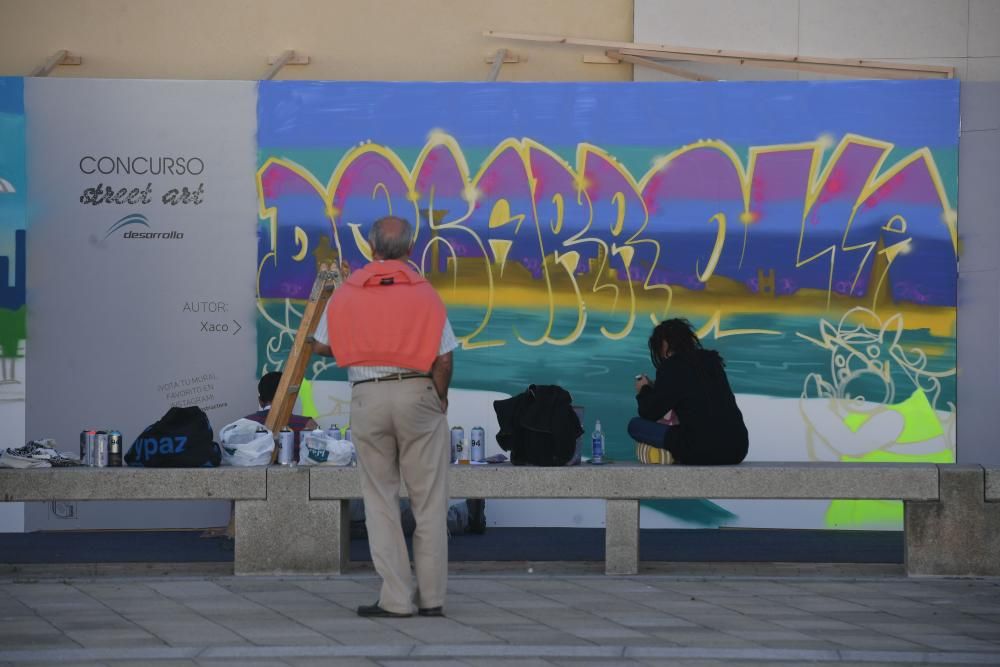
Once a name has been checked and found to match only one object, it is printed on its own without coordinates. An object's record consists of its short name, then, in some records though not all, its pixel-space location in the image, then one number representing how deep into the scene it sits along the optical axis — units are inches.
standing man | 488.7
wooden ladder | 684.7
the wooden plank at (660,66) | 840.3
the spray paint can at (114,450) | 624.7
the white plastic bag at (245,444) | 620.7
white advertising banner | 803.4
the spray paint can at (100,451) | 623.8
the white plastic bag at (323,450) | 617.6
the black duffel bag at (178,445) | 608.1
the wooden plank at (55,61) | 837.2
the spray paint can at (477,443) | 642.2
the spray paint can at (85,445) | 627.8
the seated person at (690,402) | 612.1
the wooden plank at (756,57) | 814.5
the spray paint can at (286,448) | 629.0
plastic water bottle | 634.8
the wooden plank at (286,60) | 846.5
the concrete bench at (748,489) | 599.8
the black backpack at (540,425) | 601.6
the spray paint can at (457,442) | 657.0
